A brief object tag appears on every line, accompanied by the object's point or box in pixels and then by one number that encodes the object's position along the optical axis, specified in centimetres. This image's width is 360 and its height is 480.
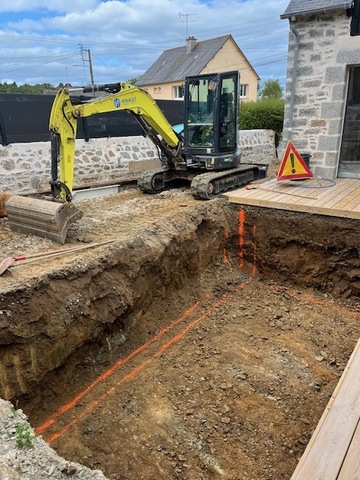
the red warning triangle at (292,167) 700
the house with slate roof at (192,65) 2695
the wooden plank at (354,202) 552
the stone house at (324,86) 682
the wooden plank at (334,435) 234
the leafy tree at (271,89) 3709
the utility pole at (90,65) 3655
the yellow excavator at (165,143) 505
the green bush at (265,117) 1528
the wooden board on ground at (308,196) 559
